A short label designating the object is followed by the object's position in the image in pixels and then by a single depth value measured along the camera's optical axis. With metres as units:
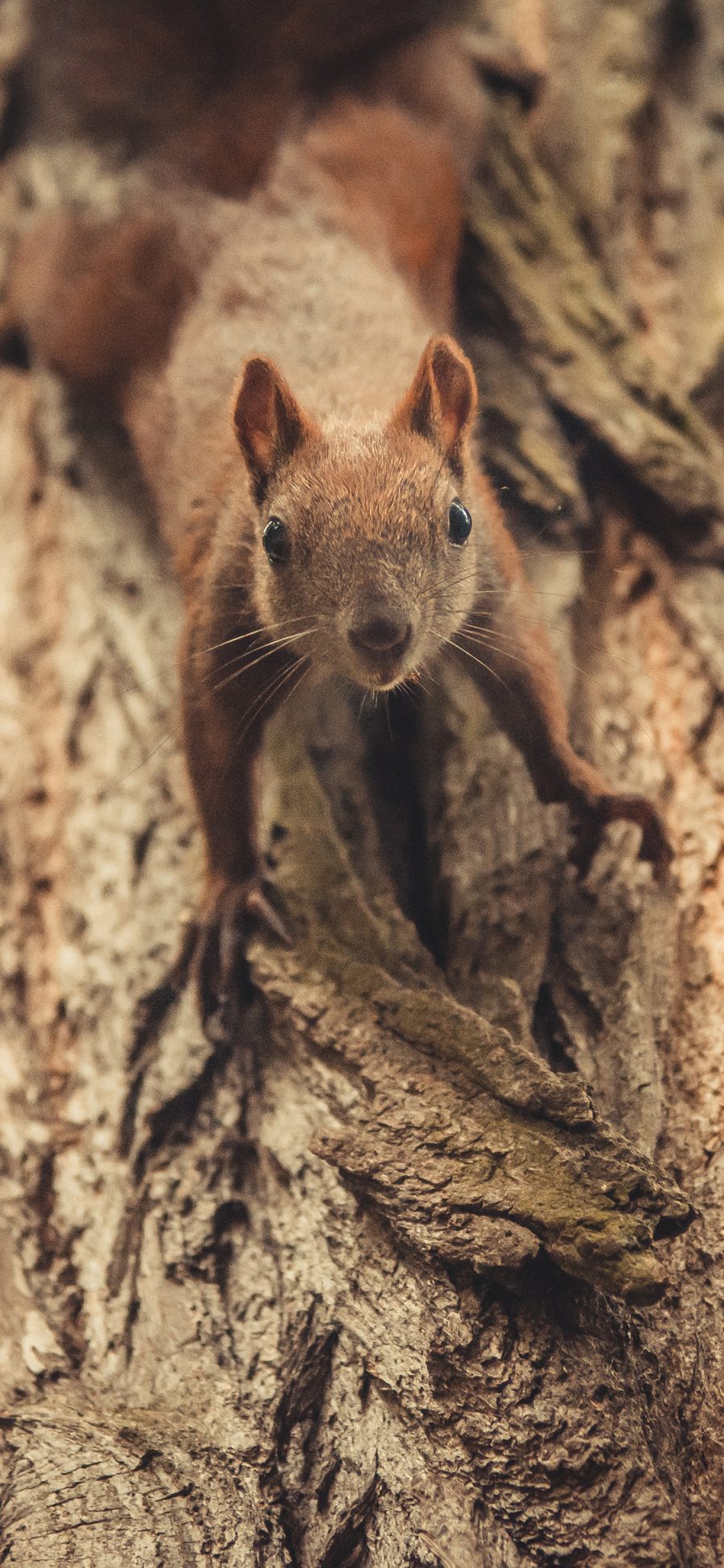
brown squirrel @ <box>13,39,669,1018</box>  2.50
